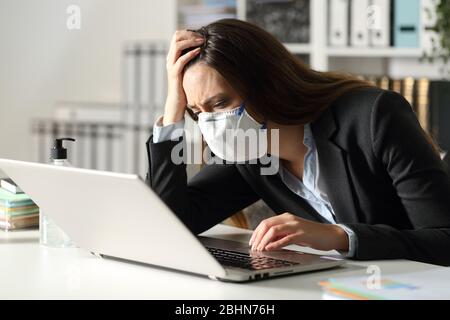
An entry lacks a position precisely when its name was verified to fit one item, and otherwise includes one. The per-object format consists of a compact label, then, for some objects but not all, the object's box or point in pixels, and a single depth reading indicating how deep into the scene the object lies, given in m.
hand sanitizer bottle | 2.94
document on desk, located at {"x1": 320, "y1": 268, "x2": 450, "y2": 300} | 2.11
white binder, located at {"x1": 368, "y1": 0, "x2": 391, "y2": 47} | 4.38
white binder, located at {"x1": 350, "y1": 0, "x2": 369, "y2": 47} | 4.42
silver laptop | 2.28
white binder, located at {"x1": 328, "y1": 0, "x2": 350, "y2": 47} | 4.48
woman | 2.92
